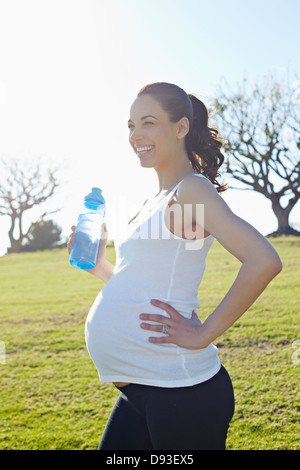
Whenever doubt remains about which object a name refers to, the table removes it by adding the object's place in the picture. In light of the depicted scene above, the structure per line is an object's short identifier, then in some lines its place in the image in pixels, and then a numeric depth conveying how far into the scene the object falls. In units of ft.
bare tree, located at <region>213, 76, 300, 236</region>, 78.07
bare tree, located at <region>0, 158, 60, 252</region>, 95.55
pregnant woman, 5.00
